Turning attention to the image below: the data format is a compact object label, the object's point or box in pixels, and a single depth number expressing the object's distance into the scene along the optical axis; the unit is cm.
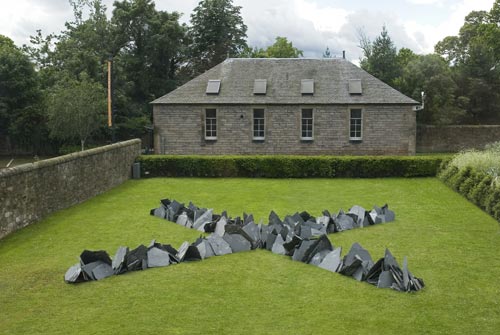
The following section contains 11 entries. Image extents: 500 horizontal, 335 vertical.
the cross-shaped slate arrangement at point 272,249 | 896
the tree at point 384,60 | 4788
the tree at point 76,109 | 3434
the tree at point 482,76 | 4744
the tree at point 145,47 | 4344
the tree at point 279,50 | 6781
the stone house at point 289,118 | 3148
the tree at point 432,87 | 4478
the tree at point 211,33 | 5094
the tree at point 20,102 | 3794
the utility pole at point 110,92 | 2353
